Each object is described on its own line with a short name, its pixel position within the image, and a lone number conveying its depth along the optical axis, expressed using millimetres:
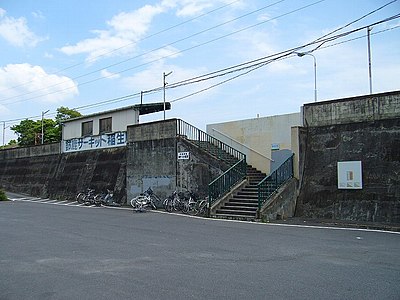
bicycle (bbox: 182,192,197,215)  18659
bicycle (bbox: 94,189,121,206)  24391
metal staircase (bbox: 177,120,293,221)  16453
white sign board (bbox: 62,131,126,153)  27094
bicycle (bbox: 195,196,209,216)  17531
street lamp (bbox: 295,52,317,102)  17252
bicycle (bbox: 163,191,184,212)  19250
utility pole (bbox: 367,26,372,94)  19141
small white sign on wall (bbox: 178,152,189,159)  21366
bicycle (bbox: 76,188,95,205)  25181
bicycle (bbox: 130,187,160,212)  19938
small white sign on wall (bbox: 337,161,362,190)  15711
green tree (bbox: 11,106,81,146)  50219
